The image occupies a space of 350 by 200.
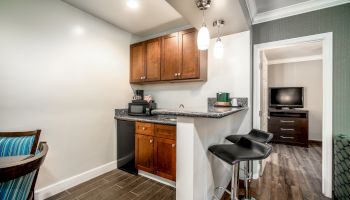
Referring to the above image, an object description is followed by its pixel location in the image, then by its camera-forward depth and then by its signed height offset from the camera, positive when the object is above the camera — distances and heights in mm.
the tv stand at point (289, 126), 4078 -716
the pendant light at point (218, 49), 1824 +582
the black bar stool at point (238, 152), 1206 -439
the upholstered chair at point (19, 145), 1322 -390
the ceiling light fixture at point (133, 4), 2096 +1305
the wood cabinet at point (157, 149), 2102 -720
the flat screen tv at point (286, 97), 4520 +62
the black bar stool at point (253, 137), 1614 -460
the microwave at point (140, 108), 2643 -154
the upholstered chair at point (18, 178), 657 -359
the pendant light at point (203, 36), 1496 +602
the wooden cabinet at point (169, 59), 2451 +676
